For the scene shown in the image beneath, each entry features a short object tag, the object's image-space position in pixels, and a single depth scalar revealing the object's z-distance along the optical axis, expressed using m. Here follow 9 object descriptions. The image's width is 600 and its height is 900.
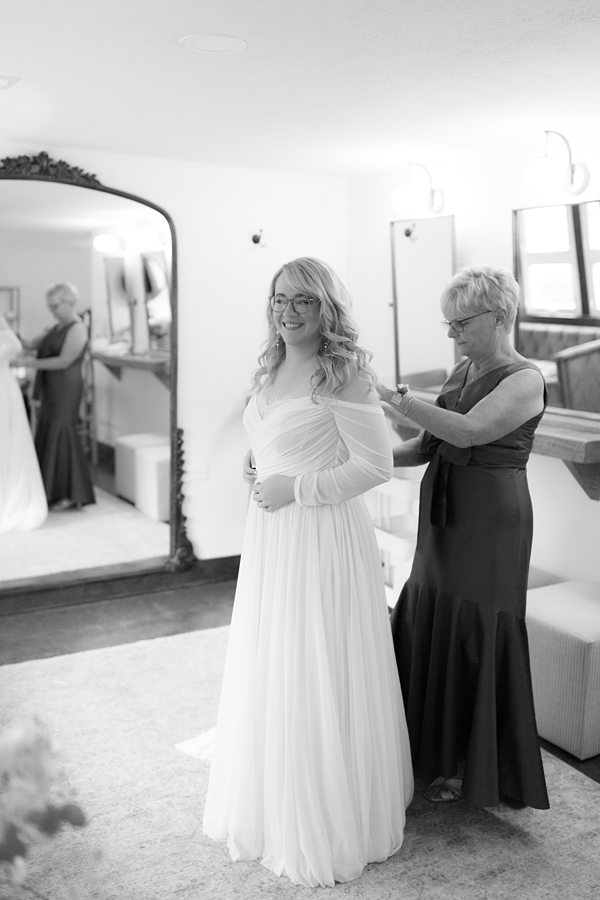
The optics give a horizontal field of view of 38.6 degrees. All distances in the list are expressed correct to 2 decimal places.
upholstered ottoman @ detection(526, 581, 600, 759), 2.78
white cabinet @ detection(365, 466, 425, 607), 3.90
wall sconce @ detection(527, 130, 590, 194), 3.32
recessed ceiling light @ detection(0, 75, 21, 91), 2.76
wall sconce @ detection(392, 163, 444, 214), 4.12
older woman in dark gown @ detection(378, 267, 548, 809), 2.32
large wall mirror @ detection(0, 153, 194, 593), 3.96
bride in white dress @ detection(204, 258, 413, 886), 2.12
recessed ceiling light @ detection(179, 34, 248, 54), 2.32
